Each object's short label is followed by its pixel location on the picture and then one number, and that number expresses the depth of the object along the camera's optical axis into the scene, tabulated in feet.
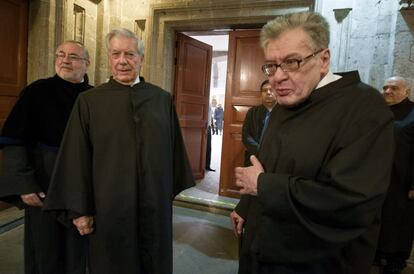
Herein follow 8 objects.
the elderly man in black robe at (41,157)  5.85
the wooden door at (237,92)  13.33
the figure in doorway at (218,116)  40.88
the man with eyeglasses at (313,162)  3.01
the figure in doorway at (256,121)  9.77
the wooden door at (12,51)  10.71
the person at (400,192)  8.48
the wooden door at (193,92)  14.60
